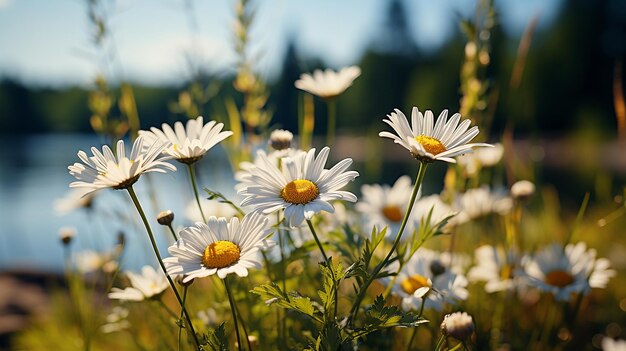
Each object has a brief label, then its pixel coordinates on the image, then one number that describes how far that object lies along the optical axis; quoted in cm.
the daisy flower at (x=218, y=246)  31
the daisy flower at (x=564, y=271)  46
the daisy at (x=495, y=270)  47
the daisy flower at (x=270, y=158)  34
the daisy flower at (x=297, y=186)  31
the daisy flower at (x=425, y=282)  39
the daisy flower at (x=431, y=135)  31
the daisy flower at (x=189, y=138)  34
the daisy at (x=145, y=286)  38
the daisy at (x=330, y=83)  44
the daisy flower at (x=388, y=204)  51
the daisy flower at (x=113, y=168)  32
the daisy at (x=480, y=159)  49
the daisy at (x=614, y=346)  45
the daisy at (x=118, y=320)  44
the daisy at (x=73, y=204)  60
